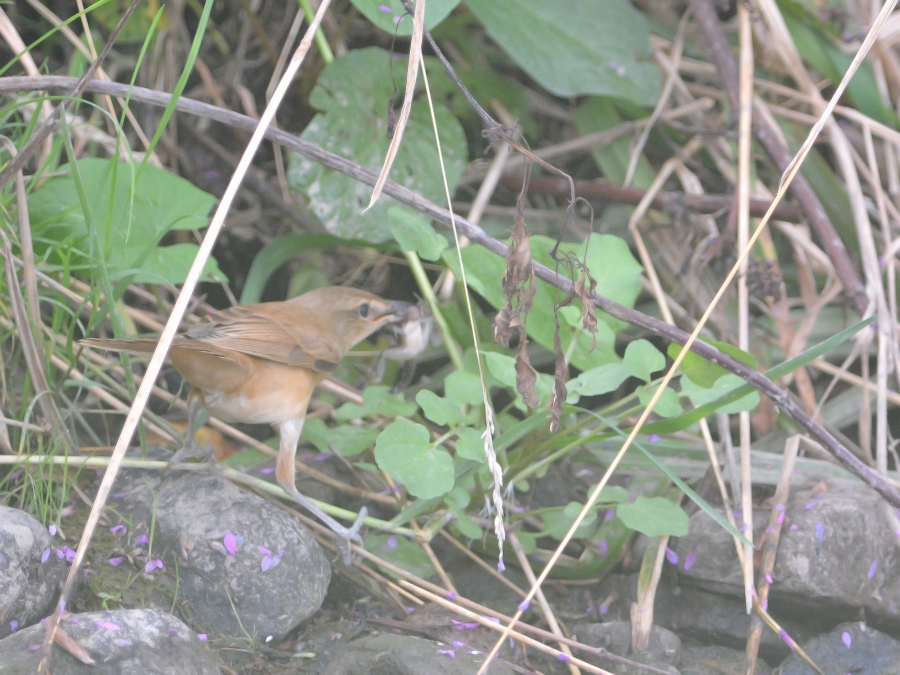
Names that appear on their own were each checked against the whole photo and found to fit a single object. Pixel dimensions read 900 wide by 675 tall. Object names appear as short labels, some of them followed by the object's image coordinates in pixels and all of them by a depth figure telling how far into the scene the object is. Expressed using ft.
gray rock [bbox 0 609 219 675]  11.41
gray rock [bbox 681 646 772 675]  15.81
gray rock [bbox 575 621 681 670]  15.75
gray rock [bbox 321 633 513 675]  13.51
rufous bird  17.33
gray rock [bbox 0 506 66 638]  12.73
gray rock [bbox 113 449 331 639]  15.08
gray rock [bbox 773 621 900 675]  15.58
